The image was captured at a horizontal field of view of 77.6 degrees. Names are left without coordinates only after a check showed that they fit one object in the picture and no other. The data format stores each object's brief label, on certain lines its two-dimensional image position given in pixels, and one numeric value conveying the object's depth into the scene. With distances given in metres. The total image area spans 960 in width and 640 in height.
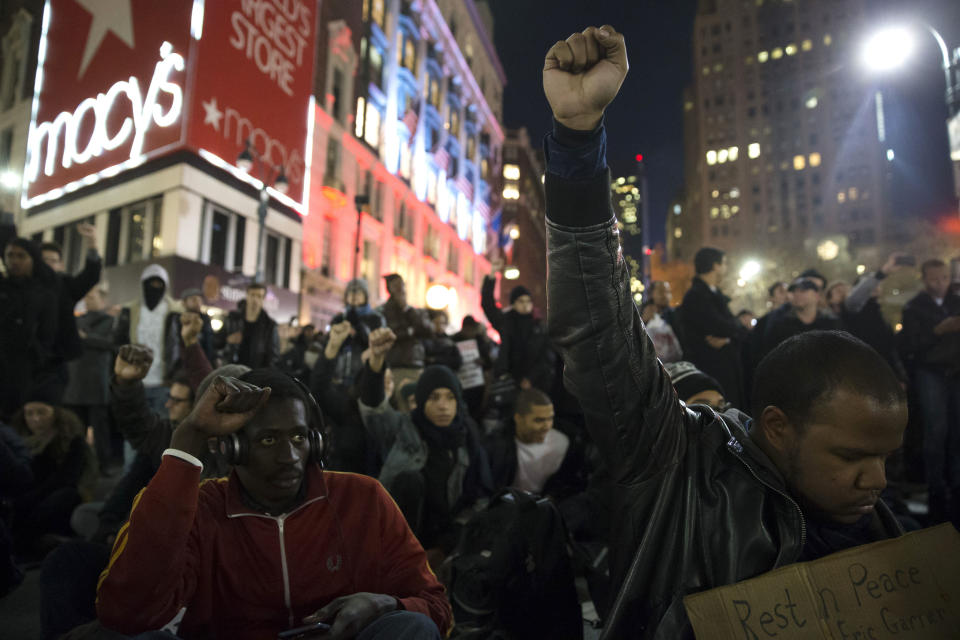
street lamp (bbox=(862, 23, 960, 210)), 8.36
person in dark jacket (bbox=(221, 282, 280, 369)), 6.18
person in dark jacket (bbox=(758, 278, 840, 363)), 5.73
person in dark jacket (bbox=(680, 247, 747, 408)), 5.70
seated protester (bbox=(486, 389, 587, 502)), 4.57
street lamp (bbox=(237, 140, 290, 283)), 13.23
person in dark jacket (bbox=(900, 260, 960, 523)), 5.08
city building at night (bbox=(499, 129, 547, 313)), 54.00
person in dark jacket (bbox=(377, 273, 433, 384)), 6.30
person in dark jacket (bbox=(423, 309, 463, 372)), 6.87
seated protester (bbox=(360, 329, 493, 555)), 4.04
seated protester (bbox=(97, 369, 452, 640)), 1.77
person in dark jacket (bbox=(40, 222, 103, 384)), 5.64
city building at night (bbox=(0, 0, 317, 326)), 16.81
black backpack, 2.69
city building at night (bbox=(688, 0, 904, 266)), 83.12
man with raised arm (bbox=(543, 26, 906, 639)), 1.47
